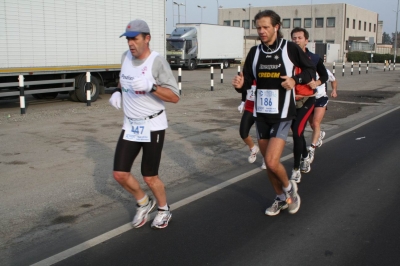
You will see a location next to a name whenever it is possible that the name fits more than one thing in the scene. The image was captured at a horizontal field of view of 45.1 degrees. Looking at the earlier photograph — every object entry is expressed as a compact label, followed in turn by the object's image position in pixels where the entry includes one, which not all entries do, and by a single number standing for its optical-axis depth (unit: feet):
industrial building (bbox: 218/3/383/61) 253.85
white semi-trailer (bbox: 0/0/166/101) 44.47
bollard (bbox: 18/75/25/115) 41.93
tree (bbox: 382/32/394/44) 540.76
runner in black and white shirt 15.58
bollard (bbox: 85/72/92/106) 49.01
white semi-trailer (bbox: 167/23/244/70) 130.41
